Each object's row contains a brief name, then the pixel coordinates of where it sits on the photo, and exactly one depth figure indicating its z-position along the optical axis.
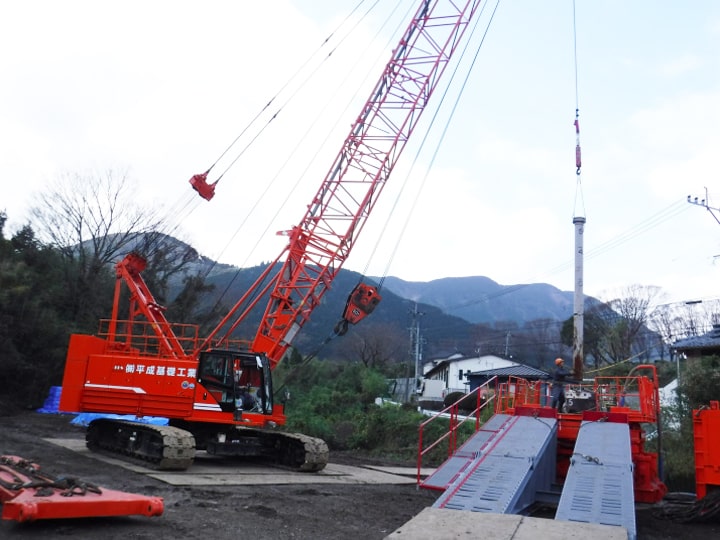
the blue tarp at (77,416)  16.50
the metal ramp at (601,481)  7.18
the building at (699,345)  27.08
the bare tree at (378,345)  62.66
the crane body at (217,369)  14.91
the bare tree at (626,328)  59.16
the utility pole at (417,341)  51.16
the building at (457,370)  64.57
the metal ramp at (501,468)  7.86
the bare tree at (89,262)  37.16
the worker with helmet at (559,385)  14.09
